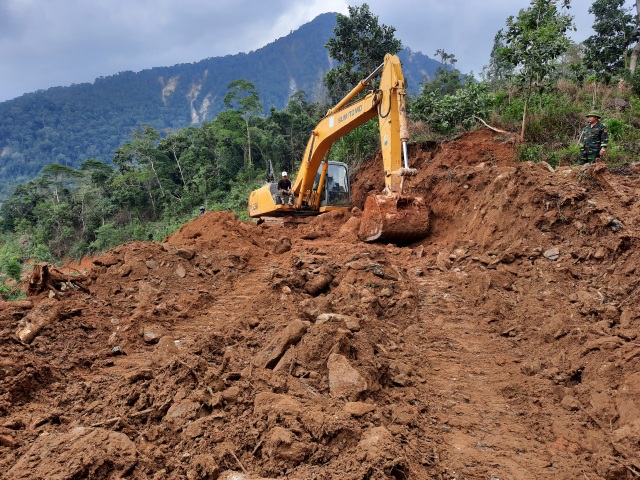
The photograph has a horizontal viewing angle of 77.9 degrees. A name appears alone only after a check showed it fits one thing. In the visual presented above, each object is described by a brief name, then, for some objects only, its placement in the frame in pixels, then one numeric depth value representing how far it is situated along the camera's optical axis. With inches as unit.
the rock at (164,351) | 122.7
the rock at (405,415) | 98.7
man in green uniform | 263.7
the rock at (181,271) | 236.5
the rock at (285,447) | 77.0
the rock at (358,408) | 92.7
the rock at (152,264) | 238.5
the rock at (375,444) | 74.5
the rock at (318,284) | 208.1
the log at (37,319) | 148.2
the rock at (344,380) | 103.3
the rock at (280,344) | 122.7
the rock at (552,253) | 195.1
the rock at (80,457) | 70.1
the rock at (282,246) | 315.0
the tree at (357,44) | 701.9
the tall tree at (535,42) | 353.4
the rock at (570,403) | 110.1
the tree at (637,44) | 565.0
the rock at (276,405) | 88.4
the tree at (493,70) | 1079.2
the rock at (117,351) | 153.0
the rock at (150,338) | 165.8
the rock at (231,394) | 95.7
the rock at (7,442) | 85.0
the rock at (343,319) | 142.5
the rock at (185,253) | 255.4
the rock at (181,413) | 88.8
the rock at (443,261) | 234.1
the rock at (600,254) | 178.2
